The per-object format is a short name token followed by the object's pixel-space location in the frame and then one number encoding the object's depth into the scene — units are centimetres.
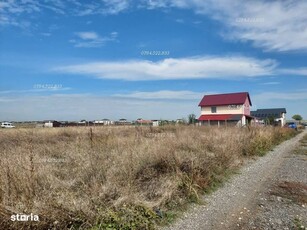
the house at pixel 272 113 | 6938
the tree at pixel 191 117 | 3691
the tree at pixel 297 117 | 12338
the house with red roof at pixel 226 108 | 4506
